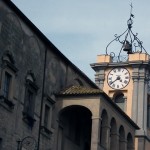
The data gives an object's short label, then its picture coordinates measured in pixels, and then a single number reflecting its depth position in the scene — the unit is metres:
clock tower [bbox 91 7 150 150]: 55.06
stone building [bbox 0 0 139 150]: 30.47
